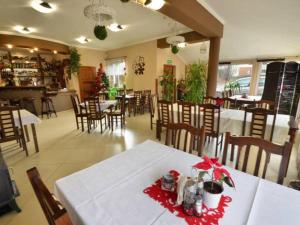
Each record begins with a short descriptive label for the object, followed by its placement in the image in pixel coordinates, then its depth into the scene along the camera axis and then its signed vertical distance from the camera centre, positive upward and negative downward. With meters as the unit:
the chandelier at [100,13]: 2.31 +1.02
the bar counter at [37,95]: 5.46 -0.50
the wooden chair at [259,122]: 2.28 -0.59
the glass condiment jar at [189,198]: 0.81 -0.59
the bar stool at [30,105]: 5.59 -0.87
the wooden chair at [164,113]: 3.25 -0.66
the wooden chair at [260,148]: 1.11 -0.48
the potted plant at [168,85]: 5.25 -0.14
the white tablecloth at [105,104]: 4.36 -0.64
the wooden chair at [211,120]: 2.73 -0.68
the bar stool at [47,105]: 5.83 -0.90
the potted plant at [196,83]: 3.81 -0.05
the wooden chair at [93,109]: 3.94 -0.70
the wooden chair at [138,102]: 5.91 -0.78
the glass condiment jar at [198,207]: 0.80 -0.61
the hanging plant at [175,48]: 4.69 +0.92
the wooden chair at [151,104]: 4.20 -0.61
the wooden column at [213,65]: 4.45 +0.44
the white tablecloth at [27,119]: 2.85 -0.68
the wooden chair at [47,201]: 0.59 -0.46
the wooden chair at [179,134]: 1.43 -0.51
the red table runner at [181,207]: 0.77 -0.65
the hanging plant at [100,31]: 2.75 +0.83
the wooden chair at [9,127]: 2.61 -0.76
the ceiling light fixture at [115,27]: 3.96 +1.34
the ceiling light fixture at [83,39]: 5.57 +1.44
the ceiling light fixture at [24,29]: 4.56 +1.48
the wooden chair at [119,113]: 4.34 -0.86
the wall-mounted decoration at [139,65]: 7.03 +0.67
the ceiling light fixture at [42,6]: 3.09 +1.44
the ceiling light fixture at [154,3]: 2.19 +1.04
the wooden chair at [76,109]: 4.17 -0.75
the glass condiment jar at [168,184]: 0.97 -0.61
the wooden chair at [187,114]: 2.99 -0.62
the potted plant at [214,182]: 0.80 -0.54
